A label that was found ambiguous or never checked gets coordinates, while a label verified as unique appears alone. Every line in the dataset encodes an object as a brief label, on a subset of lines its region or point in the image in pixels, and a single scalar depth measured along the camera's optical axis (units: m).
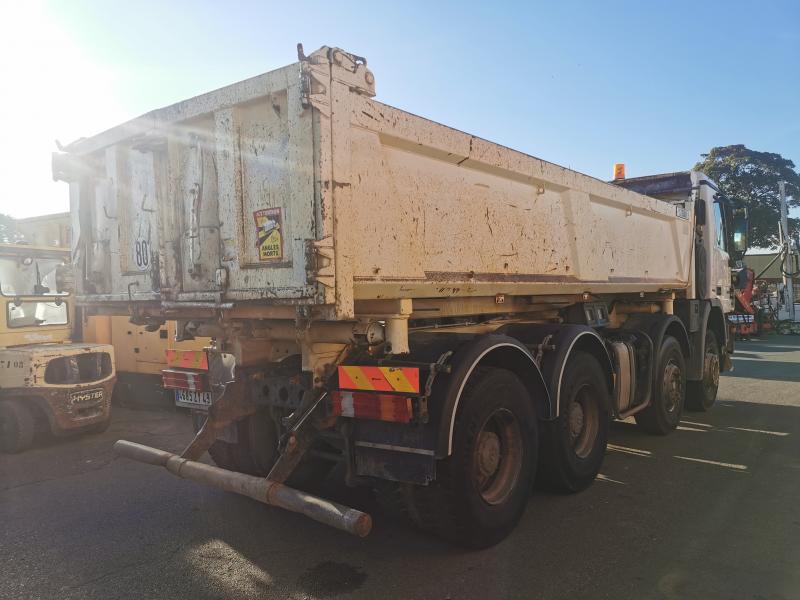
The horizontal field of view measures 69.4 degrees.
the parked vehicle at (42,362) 6.35
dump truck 3.07
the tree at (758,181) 33.38
